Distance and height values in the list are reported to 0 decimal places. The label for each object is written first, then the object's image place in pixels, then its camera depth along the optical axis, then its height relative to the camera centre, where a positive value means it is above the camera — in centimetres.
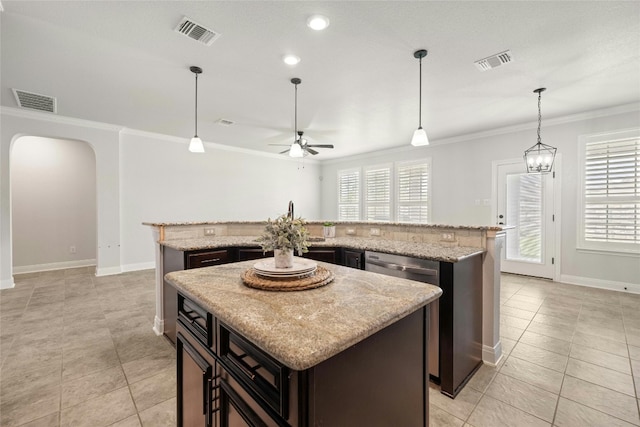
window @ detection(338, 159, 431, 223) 639 +48
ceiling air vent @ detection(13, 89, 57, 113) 362 +152
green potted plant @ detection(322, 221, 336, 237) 317 -23
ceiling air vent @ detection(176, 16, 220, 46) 222 +151
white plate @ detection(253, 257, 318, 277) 133 -30
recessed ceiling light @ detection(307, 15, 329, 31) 212 +150
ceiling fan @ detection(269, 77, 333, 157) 320 +77
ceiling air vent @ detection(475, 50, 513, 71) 266 +152
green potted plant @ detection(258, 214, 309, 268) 137 -14
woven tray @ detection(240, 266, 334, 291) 123 -34
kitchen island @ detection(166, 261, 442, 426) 78 -49
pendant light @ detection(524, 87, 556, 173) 367 +68
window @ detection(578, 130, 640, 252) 390 +30
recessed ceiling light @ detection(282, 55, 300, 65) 270 +151
